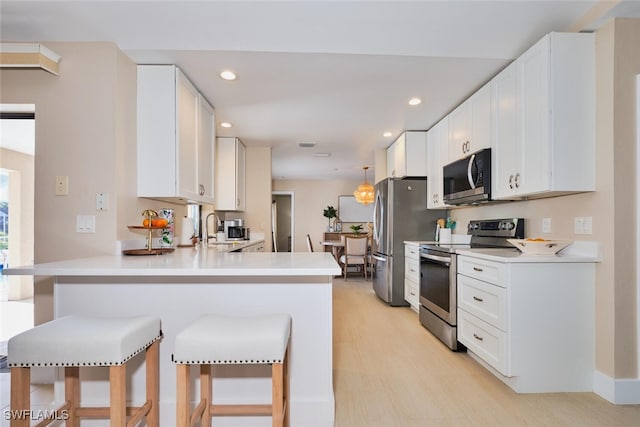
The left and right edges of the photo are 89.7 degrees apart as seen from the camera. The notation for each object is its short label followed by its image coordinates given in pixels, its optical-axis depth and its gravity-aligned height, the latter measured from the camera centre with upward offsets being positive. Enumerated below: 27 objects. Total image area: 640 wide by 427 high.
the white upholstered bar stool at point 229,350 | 1.21 -0.51
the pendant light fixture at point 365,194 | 6.71 +0.44
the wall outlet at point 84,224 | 2.07 -0.06
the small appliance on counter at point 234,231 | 3.97 -0.20
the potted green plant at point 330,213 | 8.59 +0.05
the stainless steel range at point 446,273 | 2.63 -0.52
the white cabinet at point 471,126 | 2.66 +0.82
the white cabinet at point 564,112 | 1.95 +0.63
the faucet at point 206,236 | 3.94 -0.28
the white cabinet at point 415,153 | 4.06 +0.78
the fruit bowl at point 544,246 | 2.01 -0.20
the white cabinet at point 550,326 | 1.95 -0.68
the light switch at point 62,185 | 2.07 +0.19
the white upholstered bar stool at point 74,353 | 1.18 -0.51
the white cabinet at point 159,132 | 2.34 +0.61
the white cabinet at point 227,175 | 4.28 +0.54
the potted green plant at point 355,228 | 7.48 -0.32
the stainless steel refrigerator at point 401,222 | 4.07 -0.09
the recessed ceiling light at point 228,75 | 2.50 +1.11
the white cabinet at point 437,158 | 3.51 +0.65
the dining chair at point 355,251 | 5.85 -0.66
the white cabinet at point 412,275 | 3.58 -0.70
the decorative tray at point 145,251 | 2.05 -0.24
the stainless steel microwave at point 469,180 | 2.63 +0.32
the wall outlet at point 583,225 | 1.96 -0.06
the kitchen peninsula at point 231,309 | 1.65 -0.48
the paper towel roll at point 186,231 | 2.98 -0.15
